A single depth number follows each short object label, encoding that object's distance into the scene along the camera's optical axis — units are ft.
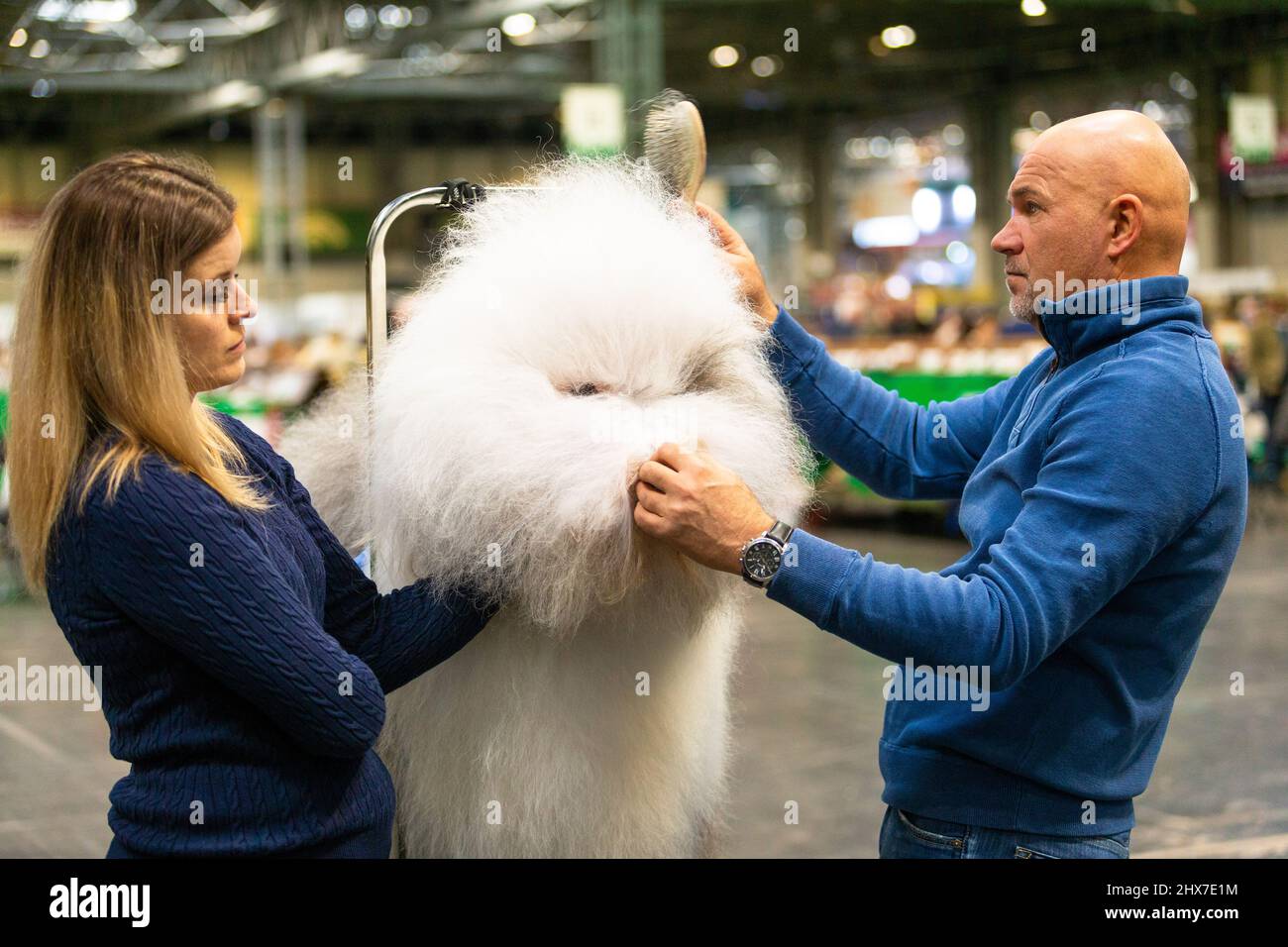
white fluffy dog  4.79
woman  4.42
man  4.77
